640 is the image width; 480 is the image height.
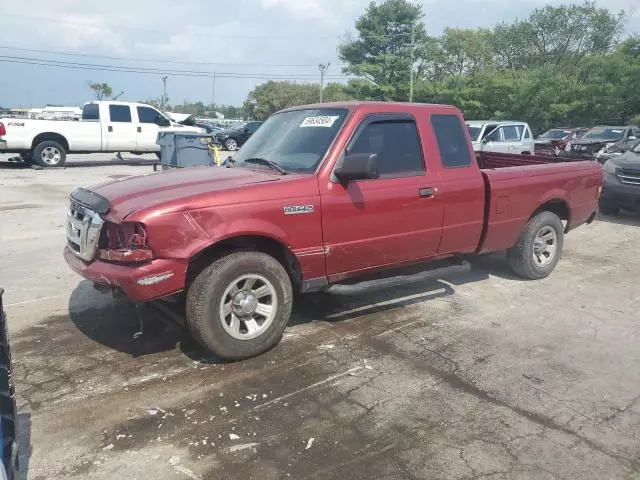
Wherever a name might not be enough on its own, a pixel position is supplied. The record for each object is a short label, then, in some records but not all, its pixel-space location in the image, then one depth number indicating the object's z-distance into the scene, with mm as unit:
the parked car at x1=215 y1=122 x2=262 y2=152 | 28750
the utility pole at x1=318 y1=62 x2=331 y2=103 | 62406
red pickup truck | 3881
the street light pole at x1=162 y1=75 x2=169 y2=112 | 75125
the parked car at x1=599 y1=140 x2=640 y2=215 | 10062
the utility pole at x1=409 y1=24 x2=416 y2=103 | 46312
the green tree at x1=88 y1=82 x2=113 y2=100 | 89144
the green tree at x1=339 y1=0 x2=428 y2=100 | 50812
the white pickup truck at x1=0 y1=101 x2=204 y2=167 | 16156
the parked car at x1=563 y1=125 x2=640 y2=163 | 17938
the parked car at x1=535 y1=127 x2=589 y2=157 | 21194
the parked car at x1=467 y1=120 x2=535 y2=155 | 15810
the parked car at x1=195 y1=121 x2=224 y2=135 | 30372
